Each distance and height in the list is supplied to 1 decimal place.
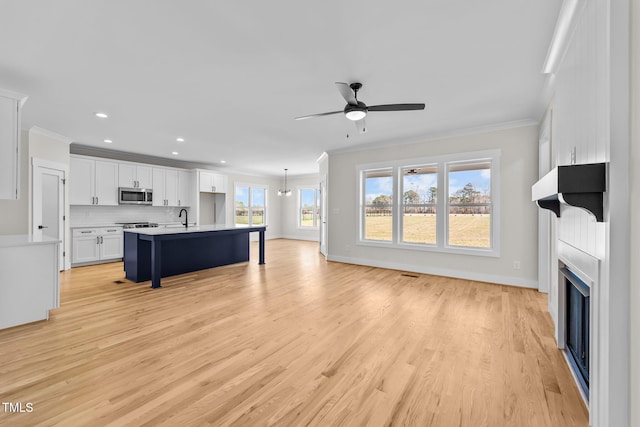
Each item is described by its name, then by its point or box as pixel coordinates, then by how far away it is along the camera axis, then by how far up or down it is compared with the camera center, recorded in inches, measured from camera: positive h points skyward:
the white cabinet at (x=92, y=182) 231.1 +26.9
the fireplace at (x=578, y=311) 58.0 -27.0
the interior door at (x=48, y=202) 192.1 +7.6
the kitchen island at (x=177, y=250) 173.2 -26.7
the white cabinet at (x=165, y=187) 288.4 +27.9
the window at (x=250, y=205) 396.2 +12.7
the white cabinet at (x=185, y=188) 311.2 +28.5
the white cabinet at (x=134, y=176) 260.5 +36.2
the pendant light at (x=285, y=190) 404.2 +38.2
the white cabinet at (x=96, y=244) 228.8 -27.6
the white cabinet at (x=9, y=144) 125.9 +31.3
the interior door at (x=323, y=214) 290.5 -0.3
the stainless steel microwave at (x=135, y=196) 258.8 +16.5
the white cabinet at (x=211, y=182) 324.8 +37.8
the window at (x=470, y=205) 189.5 +6.7
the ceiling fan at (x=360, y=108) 114.7 +44.7
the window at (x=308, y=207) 428.8 +10.4
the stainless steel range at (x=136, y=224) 259.3 -11.3
